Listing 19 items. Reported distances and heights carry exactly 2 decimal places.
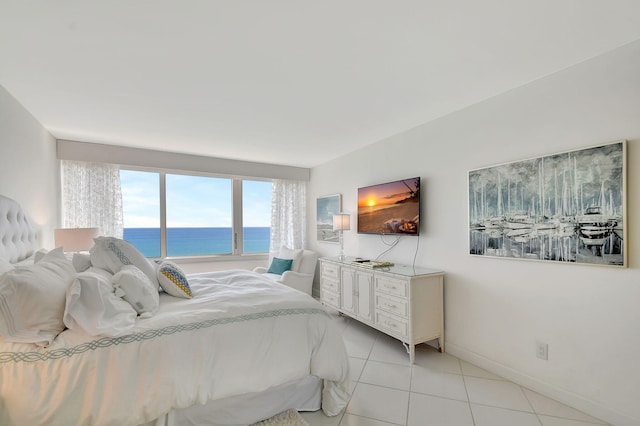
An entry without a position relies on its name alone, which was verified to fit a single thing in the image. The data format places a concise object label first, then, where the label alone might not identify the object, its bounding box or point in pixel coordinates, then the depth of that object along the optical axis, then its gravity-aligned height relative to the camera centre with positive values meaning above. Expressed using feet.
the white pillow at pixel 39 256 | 6.81 -1.05
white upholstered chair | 14.42 -3.23
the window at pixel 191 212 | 14.33 -0.03
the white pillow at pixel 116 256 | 6.93 -1.11
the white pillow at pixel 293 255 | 15.28 -2.49
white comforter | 4.35 -2.69
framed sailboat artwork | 6.06 +0.01
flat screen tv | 10.53 +0.08
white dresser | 9.13 -3.22
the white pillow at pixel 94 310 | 4.74 -1.71
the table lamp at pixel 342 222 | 13.30 -0.56
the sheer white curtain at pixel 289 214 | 17.42 -0.21
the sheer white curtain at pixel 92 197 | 12.50 +0.72
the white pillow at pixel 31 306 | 4.41 -1.51
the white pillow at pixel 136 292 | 5.88 -1.69
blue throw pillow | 15.06 -2.97
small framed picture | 15.43 -0.28
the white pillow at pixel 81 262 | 6.98 -1.24
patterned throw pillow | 7.32 -1.87
